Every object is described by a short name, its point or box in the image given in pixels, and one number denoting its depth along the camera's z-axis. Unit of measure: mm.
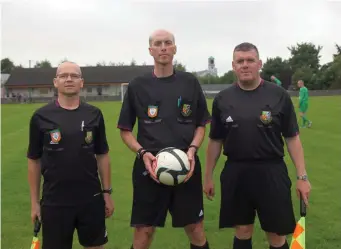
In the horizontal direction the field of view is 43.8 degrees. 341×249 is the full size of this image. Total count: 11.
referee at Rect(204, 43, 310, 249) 4359
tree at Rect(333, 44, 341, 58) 88088
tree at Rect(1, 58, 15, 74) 115688
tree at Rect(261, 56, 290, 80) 88250
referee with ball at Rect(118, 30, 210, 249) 4363
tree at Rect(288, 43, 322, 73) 92438
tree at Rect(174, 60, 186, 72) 87688
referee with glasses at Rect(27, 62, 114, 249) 4148
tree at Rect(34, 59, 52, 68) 118975
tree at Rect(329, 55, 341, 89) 71375
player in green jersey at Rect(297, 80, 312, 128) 18812
